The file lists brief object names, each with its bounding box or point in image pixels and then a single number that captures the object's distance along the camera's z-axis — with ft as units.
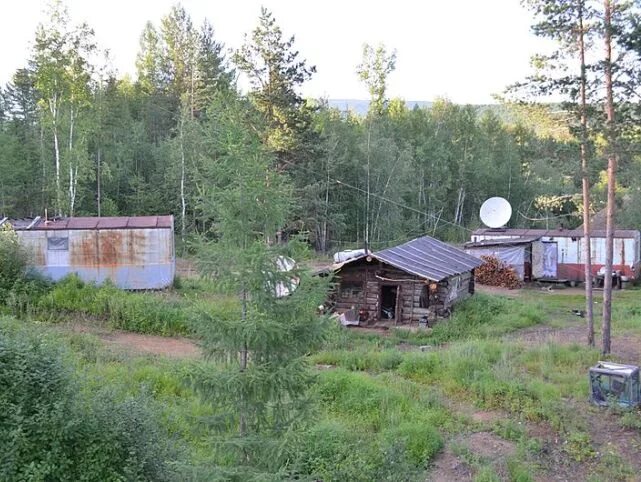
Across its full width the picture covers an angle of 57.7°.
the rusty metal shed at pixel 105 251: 72.23
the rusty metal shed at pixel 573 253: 100.68
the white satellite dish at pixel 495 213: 114.11
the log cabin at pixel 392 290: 66.90
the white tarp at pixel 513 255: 102.53
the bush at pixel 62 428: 23.77
